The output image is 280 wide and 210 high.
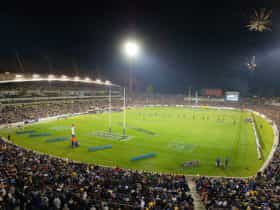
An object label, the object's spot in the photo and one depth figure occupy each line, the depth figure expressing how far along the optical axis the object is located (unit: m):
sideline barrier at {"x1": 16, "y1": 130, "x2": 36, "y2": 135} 43.87
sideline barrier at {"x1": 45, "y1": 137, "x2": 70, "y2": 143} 38.42
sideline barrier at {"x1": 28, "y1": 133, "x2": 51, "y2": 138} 41.69
